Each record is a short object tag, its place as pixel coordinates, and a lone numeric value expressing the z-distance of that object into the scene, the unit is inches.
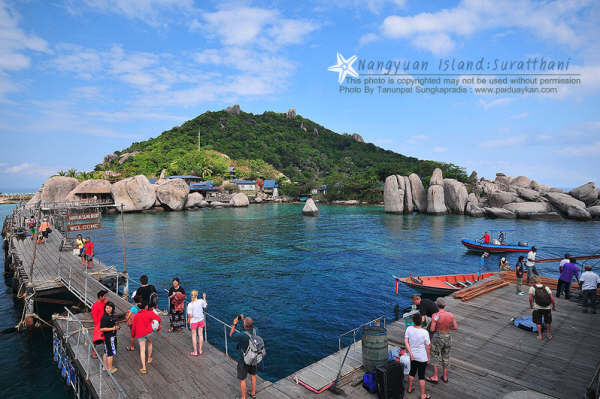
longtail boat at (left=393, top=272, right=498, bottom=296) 713.0
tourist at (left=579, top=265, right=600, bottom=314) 487.5
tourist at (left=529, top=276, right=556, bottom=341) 389.7
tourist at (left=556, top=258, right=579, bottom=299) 519.7
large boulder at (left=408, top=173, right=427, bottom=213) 2930.6
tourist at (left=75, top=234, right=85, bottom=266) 894.4
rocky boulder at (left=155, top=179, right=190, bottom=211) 2902.8
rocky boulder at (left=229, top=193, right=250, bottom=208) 3462.1
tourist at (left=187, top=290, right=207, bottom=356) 359.6
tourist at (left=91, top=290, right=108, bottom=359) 336.2
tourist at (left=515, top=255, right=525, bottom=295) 589.2
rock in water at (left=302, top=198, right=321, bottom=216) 2610.7
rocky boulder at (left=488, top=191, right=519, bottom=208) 2566.4
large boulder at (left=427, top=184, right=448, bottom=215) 2733.5
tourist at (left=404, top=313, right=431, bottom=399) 281.0
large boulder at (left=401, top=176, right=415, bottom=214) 2896.2
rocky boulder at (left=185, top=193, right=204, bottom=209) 3122.0
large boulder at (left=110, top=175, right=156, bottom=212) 2709.2
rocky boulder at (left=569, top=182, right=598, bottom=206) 2393.0
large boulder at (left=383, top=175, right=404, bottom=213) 2881.4
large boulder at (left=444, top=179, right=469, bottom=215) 2719.0
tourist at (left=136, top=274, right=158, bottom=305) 392.2
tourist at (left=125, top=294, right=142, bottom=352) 363.3
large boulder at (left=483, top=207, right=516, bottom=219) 2378.0
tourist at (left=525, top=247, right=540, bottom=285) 619.8
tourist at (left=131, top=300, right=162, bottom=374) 330.0
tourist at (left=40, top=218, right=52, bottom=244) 1027.3
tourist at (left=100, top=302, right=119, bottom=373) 331.6
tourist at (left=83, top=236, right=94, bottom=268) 788.8
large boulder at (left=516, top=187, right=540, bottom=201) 2493.8
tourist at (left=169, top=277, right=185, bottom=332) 390.9
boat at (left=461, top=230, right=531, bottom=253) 1270.9
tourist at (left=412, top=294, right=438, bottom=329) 342.8
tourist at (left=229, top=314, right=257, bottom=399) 276.7
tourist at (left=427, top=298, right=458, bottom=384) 306.5
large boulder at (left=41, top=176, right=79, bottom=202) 2637.8
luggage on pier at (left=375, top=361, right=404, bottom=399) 266.5
